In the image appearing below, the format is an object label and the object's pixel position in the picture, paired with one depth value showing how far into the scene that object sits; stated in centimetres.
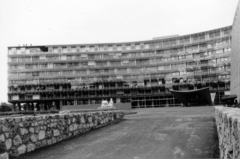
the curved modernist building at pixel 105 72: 7425
